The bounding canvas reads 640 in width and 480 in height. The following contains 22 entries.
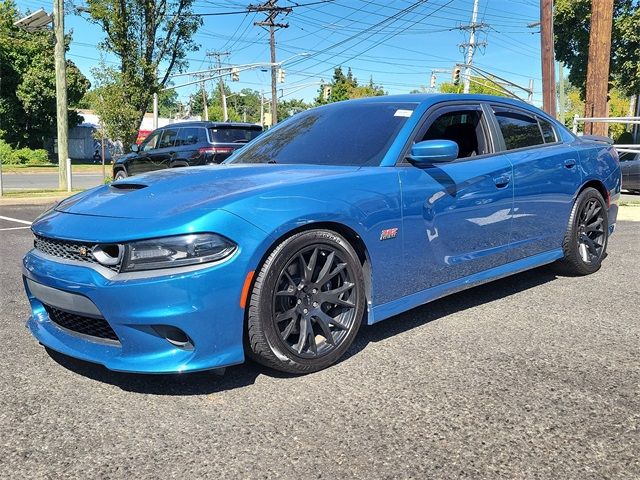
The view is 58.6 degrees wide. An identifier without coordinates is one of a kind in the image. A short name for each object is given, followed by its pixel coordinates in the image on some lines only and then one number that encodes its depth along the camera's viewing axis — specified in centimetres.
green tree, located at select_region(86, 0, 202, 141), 1631
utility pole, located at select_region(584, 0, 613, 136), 1329
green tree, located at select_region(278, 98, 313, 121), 11256
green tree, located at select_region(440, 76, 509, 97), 6538
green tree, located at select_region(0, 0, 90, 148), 3859
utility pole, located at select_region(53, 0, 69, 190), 1602
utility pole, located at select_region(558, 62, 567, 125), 2793
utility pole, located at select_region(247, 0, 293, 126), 3238
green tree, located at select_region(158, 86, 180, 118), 13725
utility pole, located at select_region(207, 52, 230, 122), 6919
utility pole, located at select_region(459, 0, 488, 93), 4771
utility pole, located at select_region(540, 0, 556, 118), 1314
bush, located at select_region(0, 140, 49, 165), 3600
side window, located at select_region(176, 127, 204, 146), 1253
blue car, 265
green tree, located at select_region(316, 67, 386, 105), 5900
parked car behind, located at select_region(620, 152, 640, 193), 1606
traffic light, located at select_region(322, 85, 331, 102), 3684
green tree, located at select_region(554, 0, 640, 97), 2883
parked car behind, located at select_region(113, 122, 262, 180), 1227
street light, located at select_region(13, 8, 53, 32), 1612
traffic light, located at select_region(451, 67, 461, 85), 3509
